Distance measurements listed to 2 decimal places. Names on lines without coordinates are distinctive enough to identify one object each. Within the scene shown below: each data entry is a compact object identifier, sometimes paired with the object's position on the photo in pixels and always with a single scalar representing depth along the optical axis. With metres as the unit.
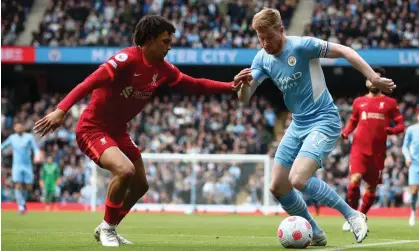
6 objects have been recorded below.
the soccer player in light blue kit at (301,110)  9.00
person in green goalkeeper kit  26.52
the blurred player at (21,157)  21.75
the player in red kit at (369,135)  14.72
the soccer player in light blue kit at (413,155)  17.89
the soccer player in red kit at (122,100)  9.27
